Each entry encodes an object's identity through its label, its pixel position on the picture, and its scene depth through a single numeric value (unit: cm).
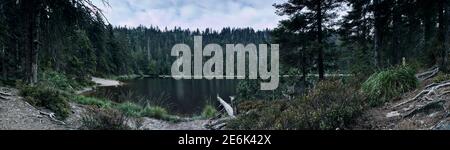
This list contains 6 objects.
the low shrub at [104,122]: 728
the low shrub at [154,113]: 1617
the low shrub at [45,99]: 1054
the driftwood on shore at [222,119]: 1320
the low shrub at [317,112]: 717
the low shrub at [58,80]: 2625
